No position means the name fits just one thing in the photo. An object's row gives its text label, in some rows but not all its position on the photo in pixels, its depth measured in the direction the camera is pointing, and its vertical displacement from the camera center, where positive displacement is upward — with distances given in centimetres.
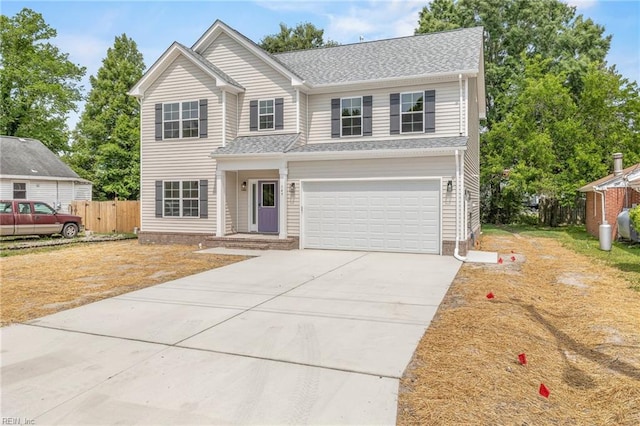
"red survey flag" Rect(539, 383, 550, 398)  388 -168
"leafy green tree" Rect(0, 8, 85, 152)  3203 +1004
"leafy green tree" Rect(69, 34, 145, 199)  3347 +632
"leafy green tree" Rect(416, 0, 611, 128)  2783 +1161
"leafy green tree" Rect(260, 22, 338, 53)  3859 +1577
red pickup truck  1694 -43
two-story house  1361 +240
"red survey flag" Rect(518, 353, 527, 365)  459 -165
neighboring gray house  2498 +206
